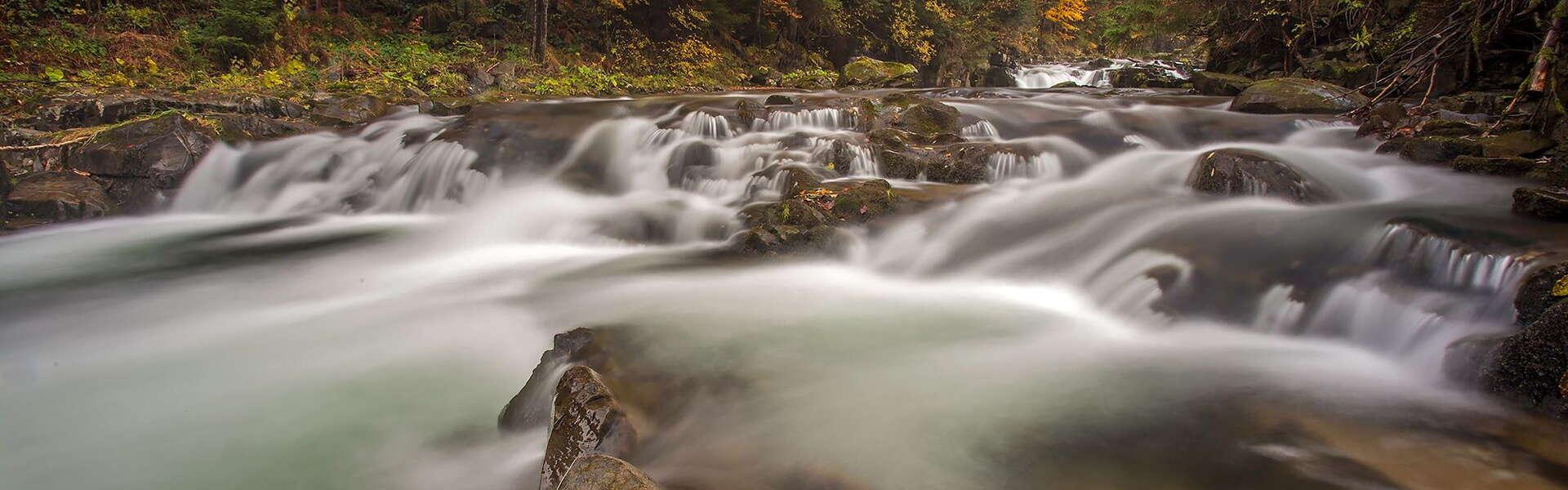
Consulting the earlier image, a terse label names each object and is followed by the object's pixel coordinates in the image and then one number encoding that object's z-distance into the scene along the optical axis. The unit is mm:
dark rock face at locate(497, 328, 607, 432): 3180
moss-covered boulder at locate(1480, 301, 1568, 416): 2771
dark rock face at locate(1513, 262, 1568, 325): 3055
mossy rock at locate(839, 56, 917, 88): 17391
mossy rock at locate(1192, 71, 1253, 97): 11055
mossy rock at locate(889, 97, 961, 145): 8656
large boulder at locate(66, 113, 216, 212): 7340
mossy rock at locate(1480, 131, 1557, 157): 5492
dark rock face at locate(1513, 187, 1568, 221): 3998
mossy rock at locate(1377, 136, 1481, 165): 5918
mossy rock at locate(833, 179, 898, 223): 6219
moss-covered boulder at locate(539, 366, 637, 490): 2592
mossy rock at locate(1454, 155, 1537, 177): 5355
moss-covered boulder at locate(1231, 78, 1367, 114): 8609
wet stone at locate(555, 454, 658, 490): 2049
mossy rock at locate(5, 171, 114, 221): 6926
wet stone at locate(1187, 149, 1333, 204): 5754
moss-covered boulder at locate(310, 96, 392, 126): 9523
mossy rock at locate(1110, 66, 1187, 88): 14242
